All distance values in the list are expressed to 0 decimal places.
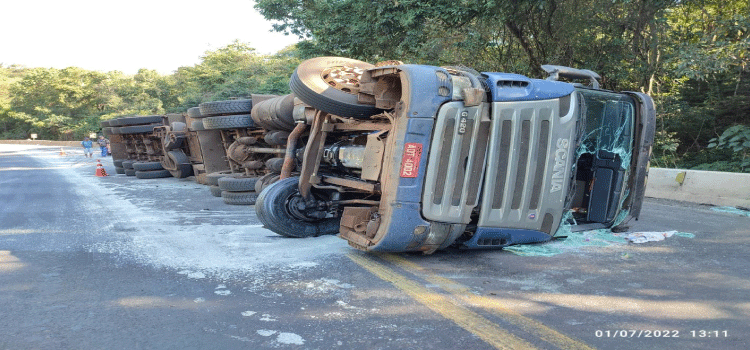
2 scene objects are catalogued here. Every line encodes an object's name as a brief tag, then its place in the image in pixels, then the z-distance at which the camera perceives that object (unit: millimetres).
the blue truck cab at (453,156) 4383
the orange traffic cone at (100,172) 16500
